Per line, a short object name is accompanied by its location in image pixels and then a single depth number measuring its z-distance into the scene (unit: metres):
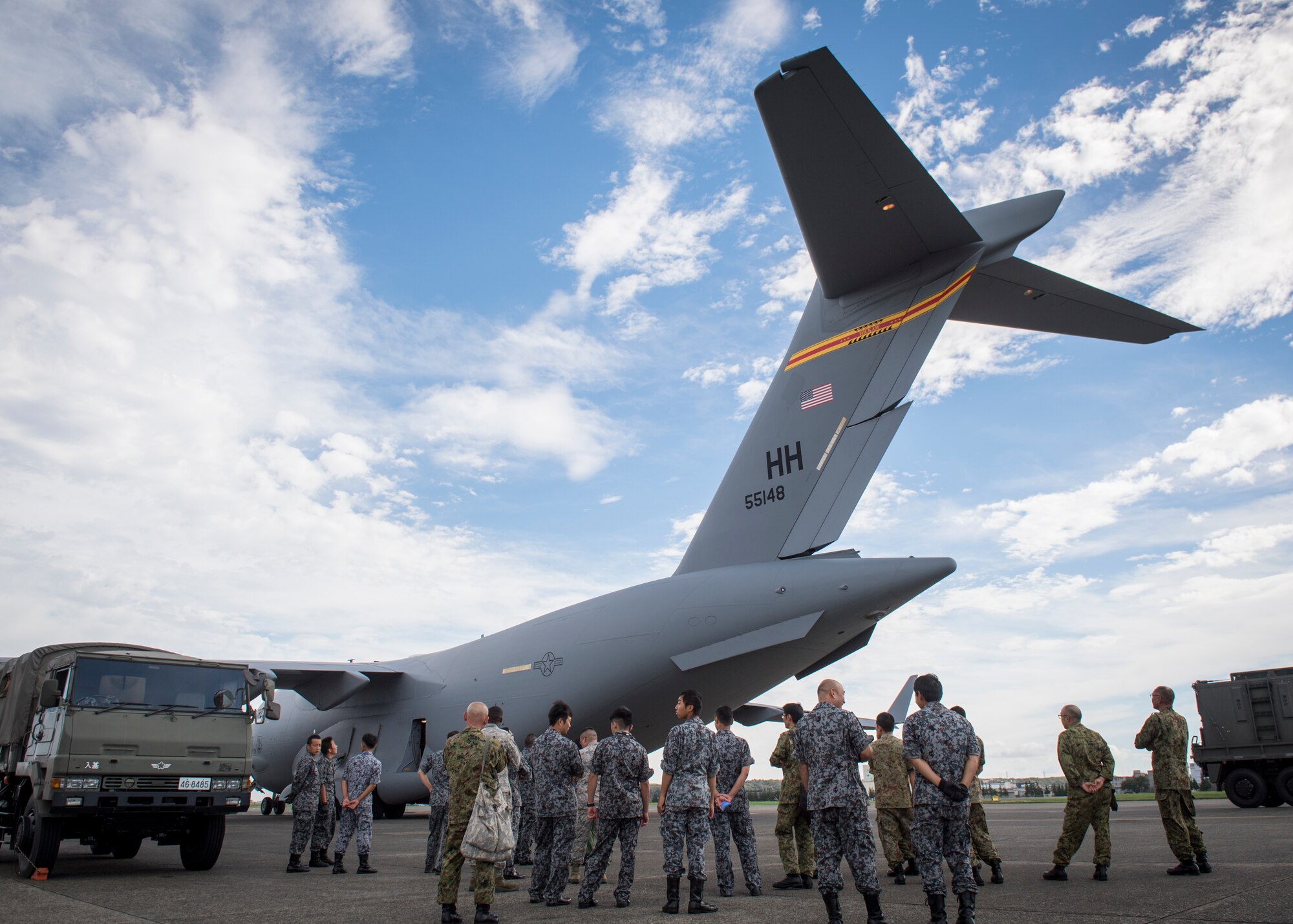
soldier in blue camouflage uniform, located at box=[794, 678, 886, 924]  4.55
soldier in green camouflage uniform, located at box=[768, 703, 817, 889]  6.71
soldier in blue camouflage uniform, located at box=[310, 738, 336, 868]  8.55
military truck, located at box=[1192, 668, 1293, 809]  14.00
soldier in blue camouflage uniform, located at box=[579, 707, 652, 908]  5.76
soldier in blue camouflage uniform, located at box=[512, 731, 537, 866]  8.30
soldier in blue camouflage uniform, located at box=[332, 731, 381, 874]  8.34
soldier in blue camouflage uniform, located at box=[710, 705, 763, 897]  6.42
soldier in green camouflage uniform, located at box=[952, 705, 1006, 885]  6.46
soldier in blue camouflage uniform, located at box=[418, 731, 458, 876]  8.09
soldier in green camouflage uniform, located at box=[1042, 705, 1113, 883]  6.34
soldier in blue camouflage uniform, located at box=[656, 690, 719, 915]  5.67
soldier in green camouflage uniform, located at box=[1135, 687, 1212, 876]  6.26
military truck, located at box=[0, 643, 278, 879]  7.36
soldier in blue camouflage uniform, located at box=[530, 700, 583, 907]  6.01
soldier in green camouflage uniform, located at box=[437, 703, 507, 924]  5.12
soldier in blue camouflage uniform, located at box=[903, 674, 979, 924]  4.79
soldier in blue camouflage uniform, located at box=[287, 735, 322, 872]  8.35
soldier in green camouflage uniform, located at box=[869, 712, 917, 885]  6.40
